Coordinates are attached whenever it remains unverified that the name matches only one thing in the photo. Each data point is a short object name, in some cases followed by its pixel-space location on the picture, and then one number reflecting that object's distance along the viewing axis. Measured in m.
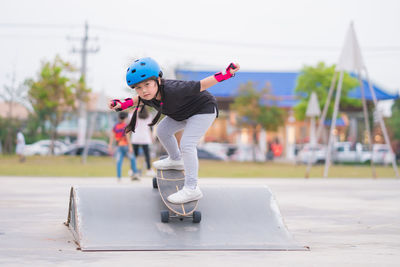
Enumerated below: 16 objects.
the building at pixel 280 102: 52.72
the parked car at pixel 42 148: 48.86
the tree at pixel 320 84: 44.64
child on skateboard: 6.13
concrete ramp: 5.74
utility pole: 39.91
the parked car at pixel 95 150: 46.04
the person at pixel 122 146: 14.25
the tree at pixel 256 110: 42.12
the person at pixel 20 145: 30.81
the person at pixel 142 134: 14.73
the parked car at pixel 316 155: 37.50
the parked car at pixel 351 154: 35.53
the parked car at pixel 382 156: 36.19
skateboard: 6.13
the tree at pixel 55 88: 39.59
